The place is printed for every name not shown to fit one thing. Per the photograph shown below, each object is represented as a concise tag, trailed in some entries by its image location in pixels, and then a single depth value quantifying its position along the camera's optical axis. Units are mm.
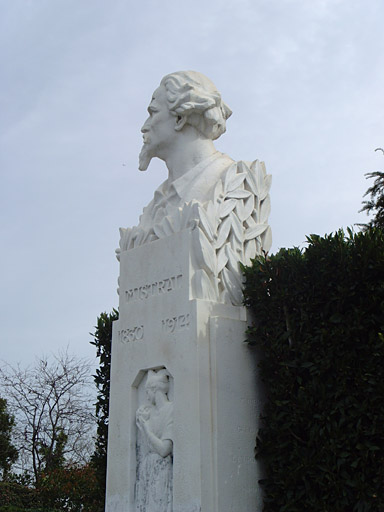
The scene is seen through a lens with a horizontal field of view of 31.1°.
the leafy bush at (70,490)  14250
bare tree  18469
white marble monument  6375
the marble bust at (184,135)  7664
